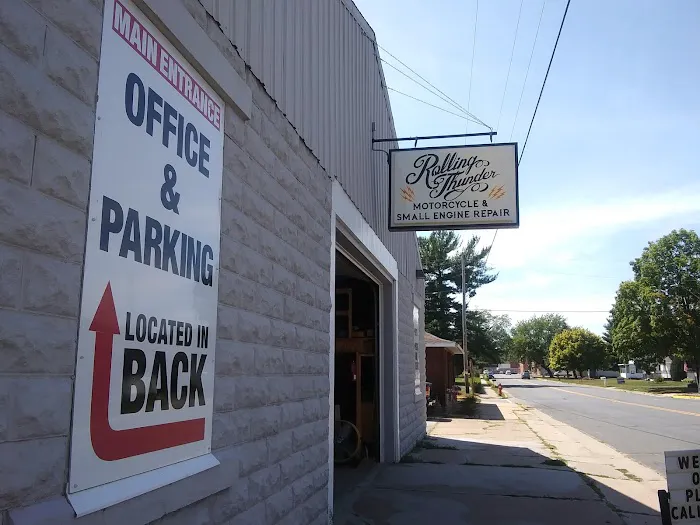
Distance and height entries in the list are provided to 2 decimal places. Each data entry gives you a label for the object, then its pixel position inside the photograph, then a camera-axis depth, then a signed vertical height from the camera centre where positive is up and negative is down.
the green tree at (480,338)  53.47 +2.59
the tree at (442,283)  50.66 +6.87
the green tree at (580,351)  96.06 +2.53
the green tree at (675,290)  48.81 +6.25
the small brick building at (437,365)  26.38 +0.11
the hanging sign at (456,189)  8.73 +2.54
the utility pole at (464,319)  39.01 +3.10
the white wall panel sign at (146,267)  2.42 +0.45
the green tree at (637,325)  49.88 +3.49
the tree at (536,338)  132.12 +6.31
